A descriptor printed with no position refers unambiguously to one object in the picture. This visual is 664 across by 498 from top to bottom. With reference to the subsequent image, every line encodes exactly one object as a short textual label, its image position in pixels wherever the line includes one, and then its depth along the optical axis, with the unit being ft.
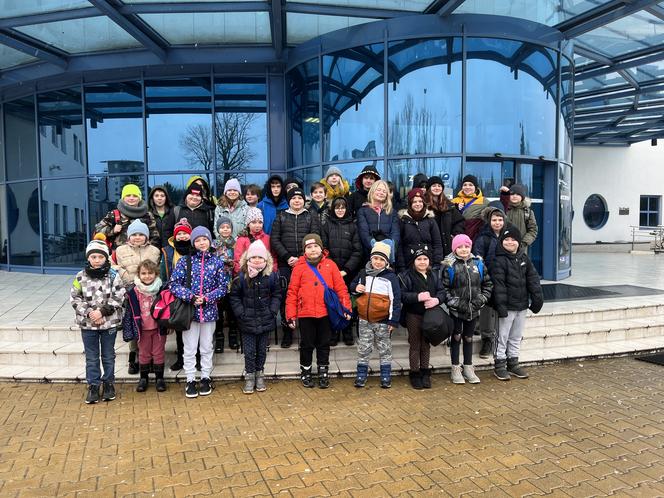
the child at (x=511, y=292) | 16.71
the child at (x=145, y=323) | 15.49
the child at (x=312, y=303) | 15.90
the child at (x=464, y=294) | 16.08
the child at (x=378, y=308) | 15.64
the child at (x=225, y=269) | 16.67
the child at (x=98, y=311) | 14.62
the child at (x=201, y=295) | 15.23
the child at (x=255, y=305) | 15.44
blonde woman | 17.39
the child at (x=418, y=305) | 15.93
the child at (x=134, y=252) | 16.12
